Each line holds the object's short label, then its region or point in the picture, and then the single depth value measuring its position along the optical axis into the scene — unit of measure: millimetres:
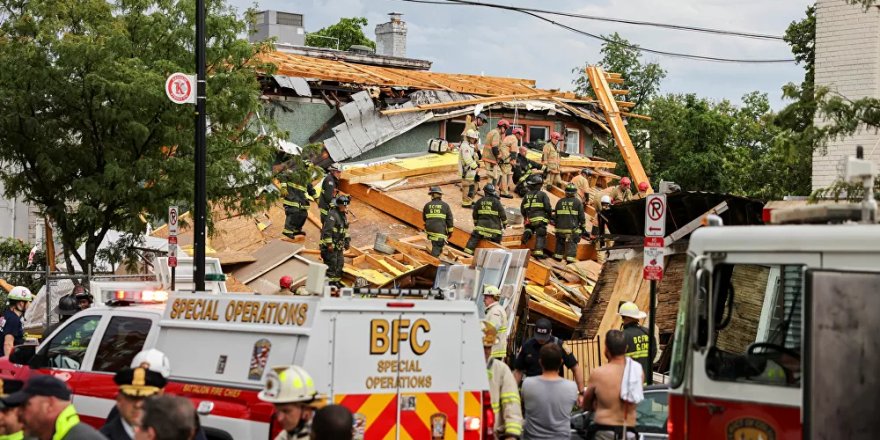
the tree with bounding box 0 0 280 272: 19172
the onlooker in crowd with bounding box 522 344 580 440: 9500
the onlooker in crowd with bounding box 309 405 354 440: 5871
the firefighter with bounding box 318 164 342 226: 24391
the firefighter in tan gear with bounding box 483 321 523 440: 9781
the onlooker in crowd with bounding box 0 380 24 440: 6348
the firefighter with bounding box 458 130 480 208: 26312
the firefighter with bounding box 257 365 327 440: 6652
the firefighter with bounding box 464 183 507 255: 23031
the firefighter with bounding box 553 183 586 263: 23734
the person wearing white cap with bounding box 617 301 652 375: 13227
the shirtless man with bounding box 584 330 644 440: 9664
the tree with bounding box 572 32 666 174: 55625
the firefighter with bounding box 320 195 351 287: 21844
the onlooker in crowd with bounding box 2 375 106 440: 6109
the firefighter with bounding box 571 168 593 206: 29016
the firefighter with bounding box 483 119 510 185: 27891
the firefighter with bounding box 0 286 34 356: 14570
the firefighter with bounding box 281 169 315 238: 24344
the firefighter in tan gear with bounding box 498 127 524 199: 27969
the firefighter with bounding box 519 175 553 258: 23719
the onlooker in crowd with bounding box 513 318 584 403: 12023
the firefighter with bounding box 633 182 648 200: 27569
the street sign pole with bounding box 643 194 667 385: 13656
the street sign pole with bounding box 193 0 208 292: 16188
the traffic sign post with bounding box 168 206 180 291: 16672
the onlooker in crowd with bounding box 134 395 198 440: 5445
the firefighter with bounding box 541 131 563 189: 29453
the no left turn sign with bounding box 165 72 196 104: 16391
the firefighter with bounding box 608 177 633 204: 26984
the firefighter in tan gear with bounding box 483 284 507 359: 13993
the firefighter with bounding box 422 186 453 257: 22625
